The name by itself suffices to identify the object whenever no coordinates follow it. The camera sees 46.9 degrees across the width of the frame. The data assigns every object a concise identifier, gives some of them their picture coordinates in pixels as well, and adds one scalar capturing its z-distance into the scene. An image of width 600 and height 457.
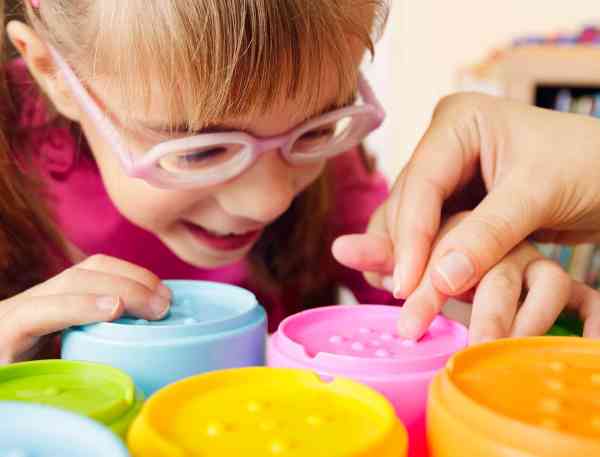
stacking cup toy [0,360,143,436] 0.34
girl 0.53
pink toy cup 0.38
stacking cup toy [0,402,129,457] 0.28
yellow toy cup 0.29
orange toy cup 0.27
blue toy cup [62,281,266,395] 0.43
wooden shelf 1.54
